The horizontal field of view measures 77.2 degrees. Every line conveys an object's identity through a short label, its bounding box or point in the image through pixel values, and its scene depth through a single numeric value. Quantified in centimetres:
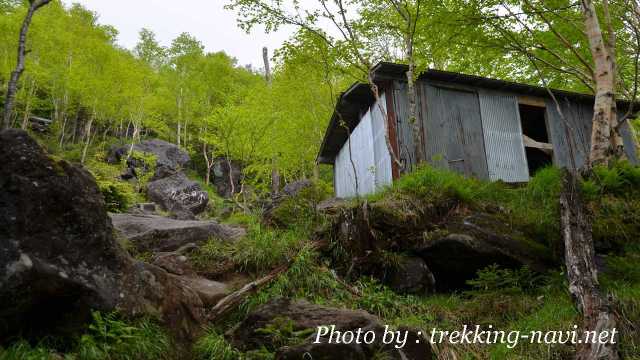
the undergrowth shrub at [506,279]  597
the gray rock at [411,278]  638
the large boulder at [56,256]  356
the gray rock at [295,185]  1696
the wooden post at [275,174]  2028
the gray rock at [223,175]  3050
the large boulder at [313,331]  380
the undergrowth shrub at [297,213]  782
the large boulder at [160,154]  2516
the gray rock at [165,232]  706
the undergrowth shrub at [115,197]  1124
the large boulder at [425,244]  637
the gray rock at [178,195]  1961
